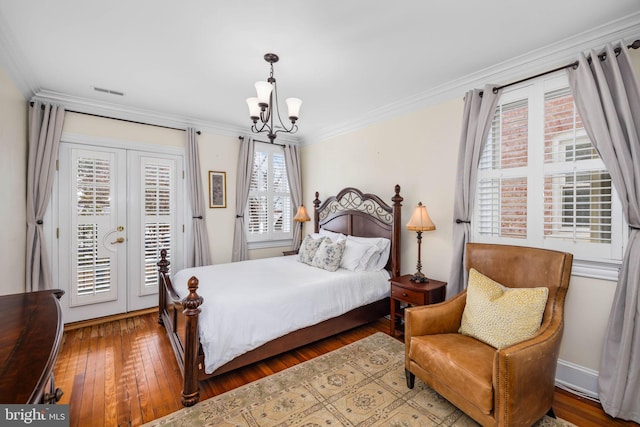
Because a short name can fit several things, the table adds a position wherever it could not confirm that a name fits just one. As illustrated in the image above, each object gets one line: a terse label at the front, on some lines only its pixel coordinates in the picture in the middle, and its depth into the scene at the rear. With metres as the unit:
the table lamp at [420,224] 2.89
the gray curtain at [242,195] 4.51
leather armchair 1.54
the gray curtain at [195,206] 4.11
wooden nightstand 2.76
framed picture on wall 4.35
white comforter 2.19
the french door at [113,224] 3.41
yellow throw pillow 1.85
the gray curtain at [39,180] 3.05
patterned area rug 1.88
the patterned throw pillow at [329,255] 3.39
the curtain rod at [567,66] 1.99
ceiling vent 3.15
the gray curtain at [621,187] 1.87
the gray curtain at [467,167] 2.71
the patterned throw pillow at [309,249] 3.71
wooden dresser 0.77
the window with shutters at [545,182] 2.17
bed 2.13
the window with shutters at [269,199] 4.80
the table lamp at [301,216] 4.66
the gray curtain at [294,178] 5.10
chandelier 2.23
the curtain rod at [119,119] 3.39
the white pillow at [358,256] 3.34
